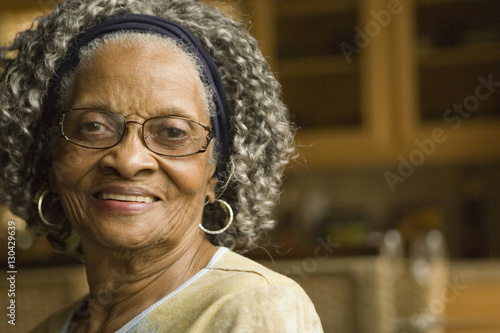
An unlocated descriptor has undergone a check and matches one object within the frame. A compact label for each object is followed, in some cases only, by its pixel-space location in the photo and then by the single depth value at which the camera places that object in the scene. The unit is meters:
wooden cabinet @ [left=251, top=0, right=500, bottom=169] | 3.45
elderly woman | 1.09
